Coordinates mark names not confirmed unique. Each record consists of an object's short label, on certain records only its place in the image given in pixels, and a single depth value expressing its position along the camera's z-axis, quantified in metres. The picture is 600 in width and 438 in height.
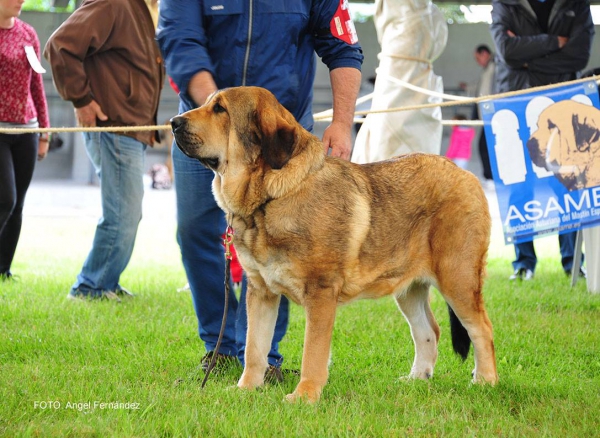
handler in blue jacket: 8.30
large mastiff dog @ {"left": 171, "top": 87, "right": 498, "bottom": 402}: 7.44
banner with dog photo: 13.30
